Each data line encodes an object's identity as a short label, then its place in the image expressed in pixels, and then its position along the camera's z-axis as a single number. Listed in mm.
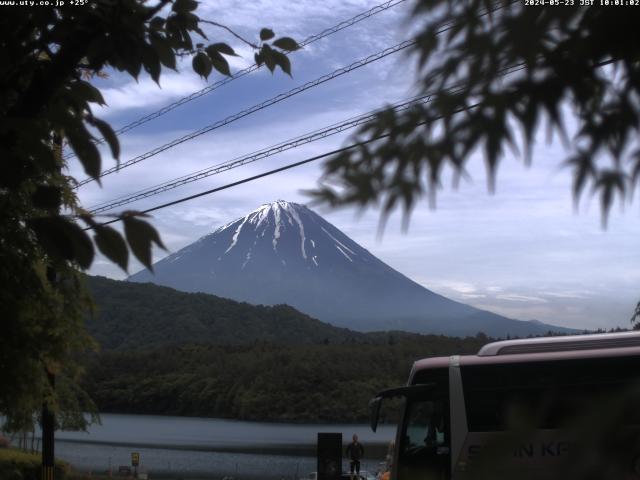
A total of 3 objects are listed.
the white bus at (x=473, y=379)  10773
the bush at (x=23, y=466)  13845
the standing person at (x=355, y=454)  19141
